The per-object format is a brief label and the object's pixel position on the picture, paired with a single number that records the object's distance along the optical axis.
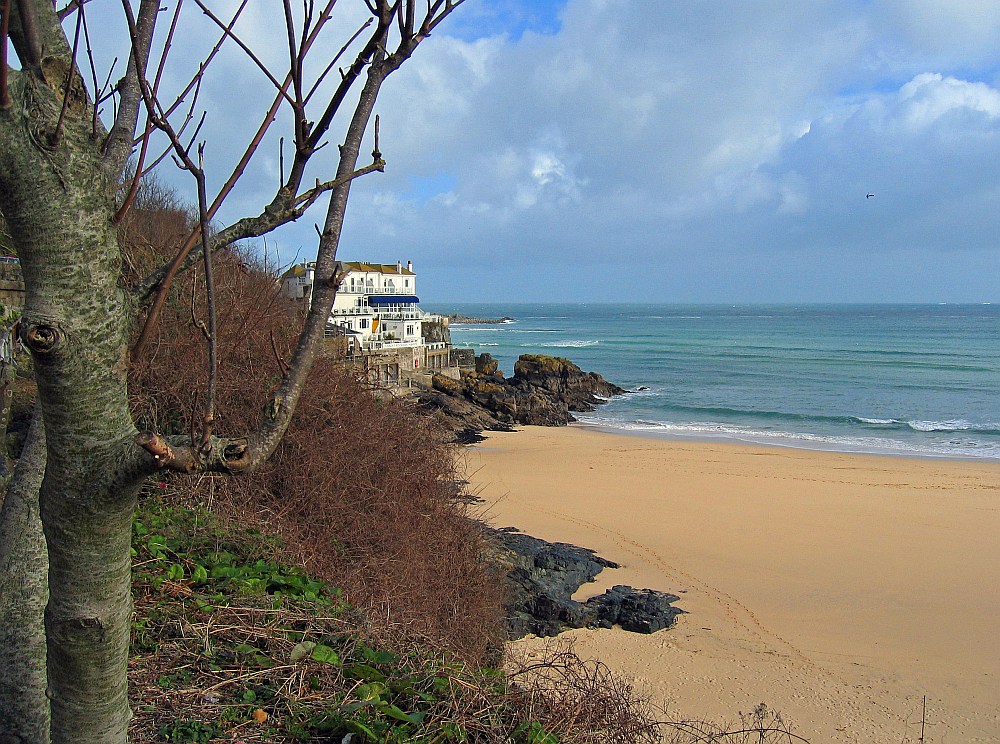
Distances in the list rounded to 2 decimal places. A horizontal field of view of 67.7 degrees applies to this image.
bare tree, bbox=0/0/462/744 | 1.77
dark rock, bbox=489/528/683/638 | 10.74
